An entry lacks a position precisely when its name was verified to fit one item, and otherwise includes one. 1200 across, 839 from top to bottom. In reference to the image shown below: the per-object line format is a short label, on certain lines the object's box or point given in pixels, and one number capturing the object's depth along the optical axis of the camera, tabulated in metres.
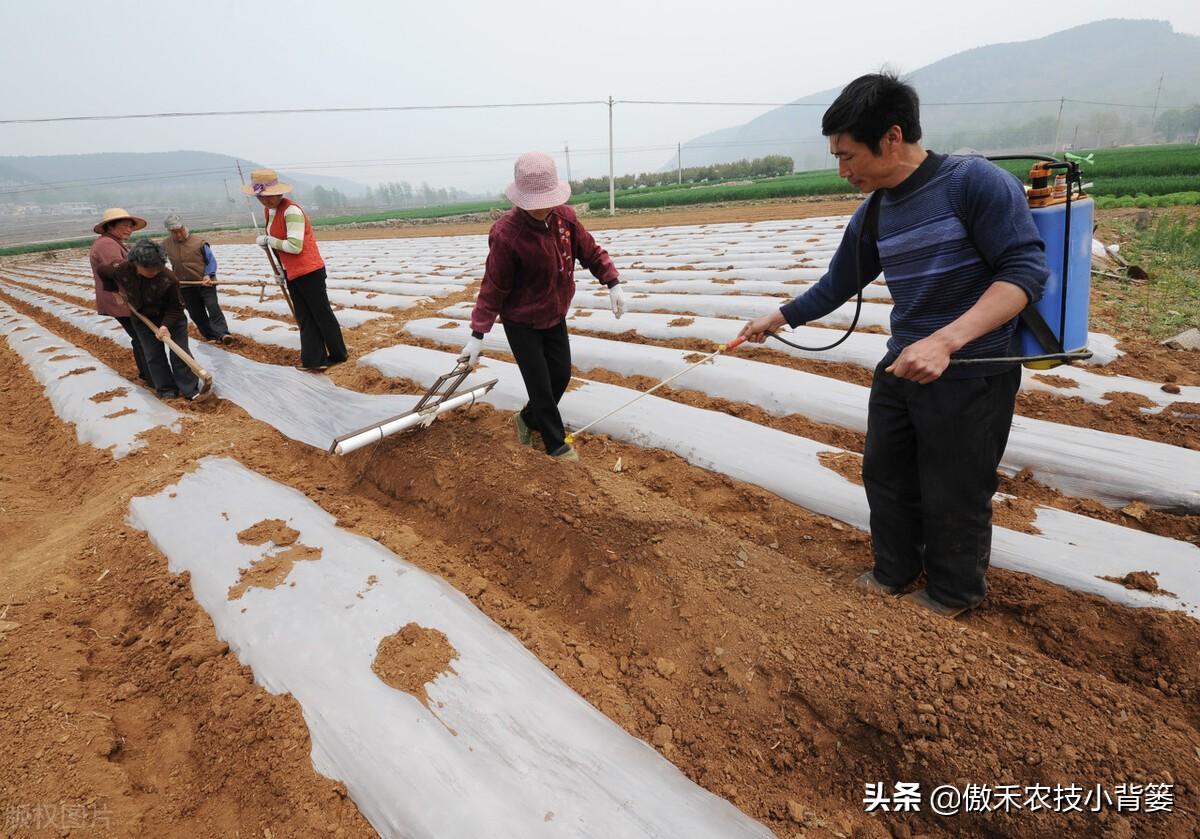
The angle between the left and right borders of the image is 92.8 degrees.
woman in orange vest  4.45
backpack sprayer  1.52
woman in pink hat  2.57
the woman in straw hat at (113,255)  4.74
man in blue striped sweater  1.42
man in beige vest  6.00
